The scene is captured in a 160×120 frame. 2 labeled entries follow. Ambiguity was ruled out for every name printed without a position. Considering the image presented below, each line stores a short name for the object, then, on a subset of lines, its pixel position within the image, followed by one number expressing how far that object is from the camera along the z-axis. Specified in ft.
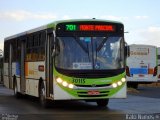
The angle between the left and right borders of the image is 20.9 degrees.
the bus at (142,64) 98.19
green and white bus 48.43
